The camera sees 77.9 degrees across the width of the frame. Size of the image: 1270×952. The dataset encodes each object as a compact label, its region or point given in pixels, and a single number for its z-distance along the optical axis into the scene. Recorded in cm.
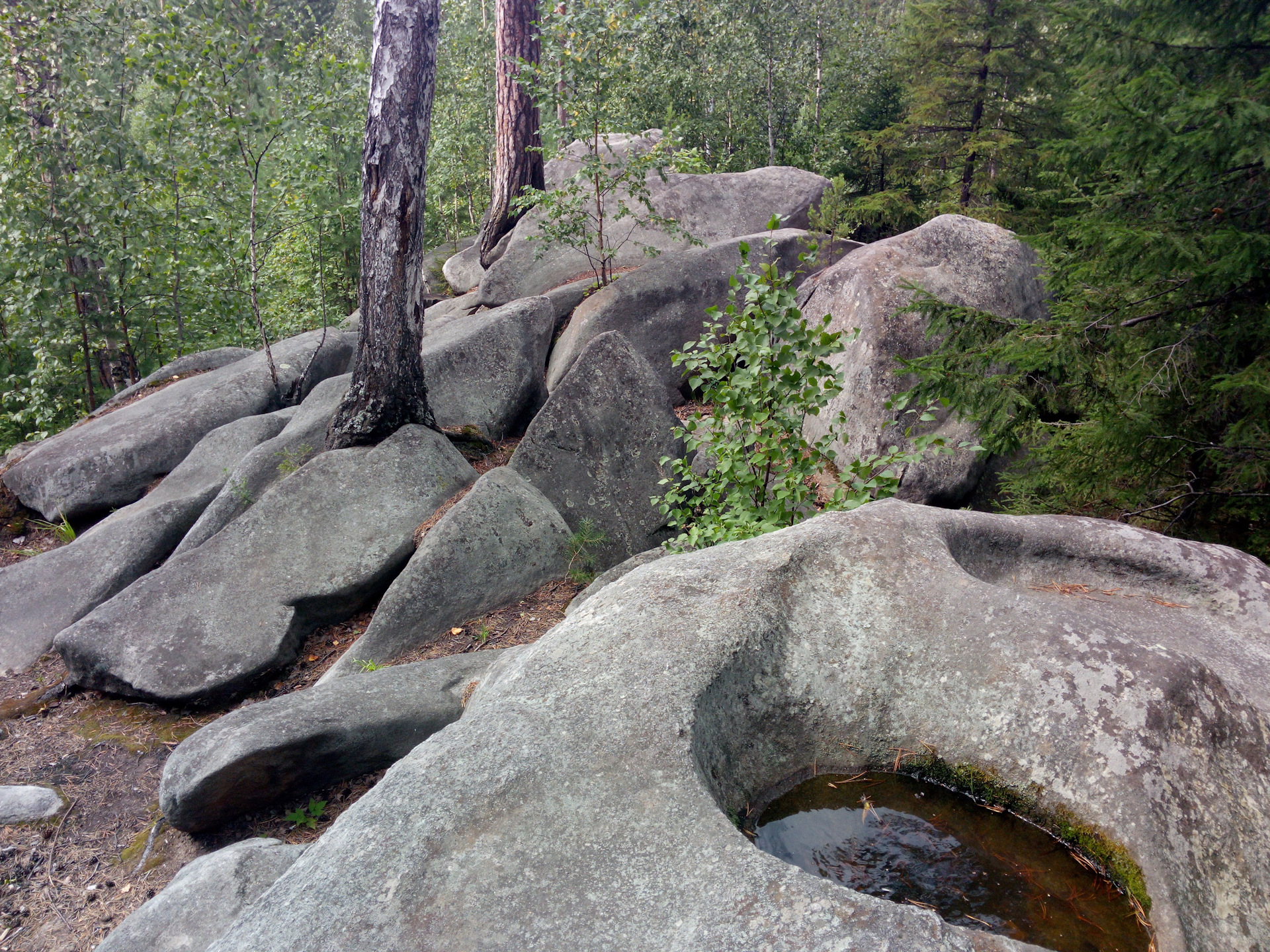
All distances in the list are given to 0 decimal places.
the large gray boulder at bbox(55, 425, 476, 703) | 541
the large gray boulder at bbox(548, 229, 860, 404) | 841
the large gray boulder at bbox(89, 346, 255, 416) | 987
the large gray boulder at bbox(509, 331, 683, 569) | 624
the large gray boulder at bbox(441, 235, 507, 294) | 1170
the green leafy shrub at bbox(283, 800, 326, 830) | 404
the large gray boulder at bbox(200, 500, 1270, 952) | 186
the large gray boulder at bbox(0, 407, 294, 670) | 622
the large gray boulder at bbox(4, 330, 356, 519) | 799
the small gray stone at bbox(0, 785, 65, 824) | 442
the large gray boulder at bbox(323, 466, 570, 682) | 528
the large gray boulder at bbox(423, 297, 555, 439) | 765
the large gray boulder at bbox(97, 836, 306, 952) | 289
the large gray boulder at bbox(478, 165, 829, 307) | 1011
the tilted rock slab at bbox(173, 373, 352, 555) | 664
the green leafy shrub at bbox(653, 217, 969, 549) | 428
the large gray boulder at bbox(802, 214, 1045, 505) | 638
